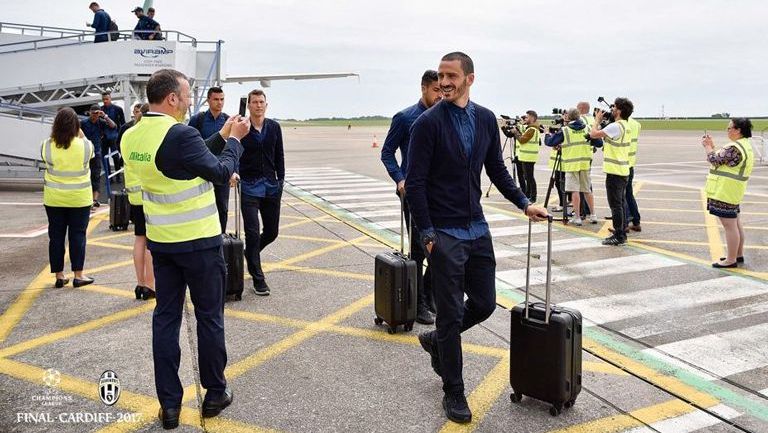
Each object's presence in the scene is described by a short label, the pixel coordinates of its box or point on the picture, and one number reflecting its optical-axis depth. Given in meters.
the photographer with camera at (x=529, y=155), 11.63
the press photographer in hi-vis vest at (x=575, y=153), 9.48
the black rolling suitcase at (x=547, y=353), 3.38
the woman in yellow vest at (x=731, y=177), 6.59
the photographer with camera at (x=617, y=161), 7.99
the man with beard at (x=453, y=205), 3.33
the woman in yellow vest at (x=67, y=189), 5.81
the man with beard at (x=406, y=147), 4.92
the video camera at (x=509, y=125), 8.25
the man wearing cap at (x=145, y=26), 17.53
